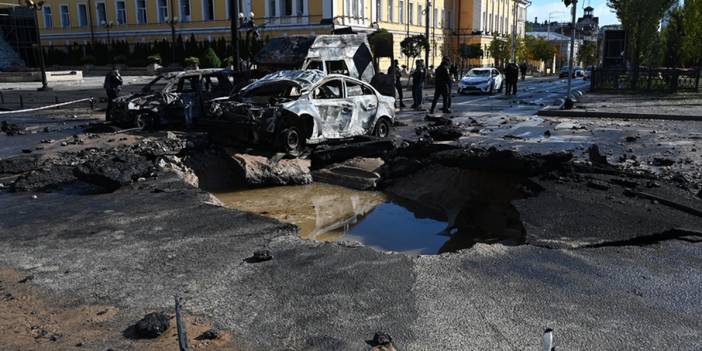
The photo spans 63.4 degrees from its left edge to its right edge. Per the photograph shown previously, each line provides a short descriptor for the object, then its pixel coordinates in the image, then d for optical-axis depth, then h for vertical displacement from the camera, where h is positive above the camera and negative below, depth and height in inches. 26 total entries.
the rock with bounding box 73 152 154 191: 349.1 -64.4
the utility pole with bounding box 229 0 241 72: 740.6 +47.4
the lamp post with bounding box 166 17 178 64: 2034.7 +53.6
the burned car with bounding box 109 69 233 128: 619.2 -38.5
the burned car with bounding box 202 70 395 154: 429.4 -36.5
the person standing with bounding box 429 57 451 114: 773.9 -30.1
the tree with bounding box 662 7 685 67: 1396.4 +47.5
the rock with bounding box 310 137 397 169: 445.4 -67.9
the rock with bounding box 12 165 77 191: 357.4 -70.5
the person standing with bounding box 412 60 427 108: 860.6 -33.0
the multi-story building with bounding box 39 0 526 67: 2101.3 +194.1
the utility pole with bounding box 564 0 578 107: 788.0 +30.8
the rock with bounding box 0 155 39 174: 412.8 -70.1
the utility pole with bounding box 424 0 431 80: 1594.5 +106.7
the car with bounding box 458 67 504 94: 1226.0 -43.8
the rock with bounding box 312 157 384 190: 406.0 -80.2
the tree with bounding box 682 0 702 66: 1261.9 +65.1
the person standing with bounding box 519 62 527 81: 2221.9 -32.3
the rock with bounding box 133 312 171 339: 163.8 -74.1
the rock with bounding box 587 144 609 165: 388.2 -66.9
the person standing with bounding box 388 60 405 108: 835.1 -21.0
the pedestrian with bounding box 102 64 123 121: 716.0 -20.2
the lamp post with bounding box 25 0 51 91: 1279.3 -19.8
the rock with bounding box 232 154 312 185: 405.1 -75.7
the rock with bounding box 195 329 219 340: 162.4 -76.0
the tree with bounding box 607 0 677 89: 1214.3 +81.7
